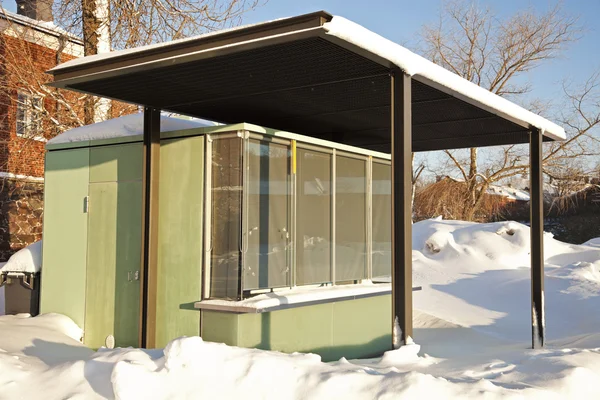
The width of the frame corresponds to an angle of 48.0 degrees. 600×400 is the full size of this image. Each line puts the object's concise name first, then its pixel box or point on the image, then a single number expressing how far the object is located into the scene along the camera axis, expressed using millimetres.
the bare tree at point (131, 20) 15011
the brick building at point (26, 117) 16328
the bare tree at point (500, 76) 30453
